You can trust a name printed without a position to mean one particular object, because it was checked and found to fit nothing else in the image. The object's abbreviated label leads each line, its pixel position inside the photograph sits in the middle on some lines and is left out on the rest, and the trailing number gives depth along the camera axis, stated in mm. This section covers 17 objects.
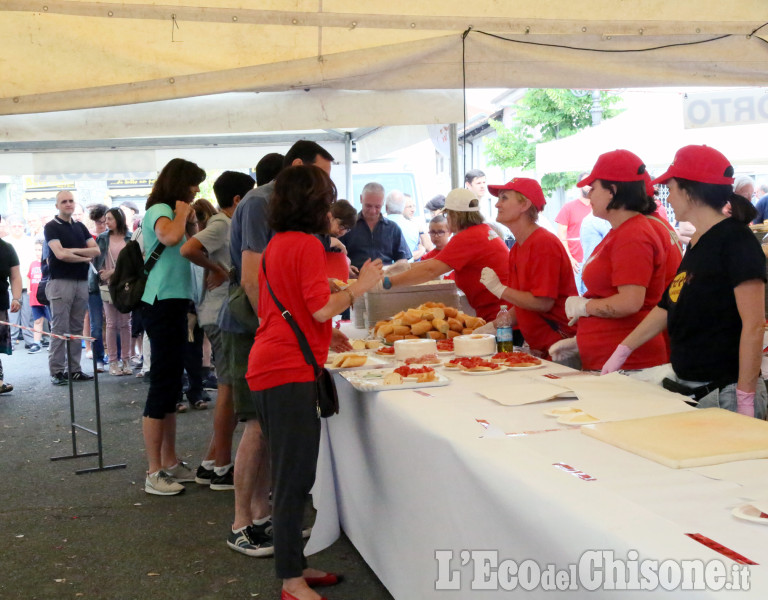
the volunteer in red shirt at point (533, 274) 3328
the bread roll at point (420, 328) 3559
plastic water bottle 3229
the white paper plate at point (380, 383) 2597
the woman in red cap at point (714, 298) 2166
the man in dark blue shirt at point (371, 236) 6641
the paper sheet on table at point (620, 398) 2066
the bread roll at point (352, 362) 3045
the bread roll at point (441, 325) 3566
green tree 15398
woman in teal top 3852
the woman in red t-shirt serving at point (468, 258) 3902
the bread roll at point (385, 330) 3611
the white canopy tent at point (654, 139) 7141
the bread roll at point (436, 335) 3561
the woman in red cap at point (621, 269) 2801
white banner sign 5133
